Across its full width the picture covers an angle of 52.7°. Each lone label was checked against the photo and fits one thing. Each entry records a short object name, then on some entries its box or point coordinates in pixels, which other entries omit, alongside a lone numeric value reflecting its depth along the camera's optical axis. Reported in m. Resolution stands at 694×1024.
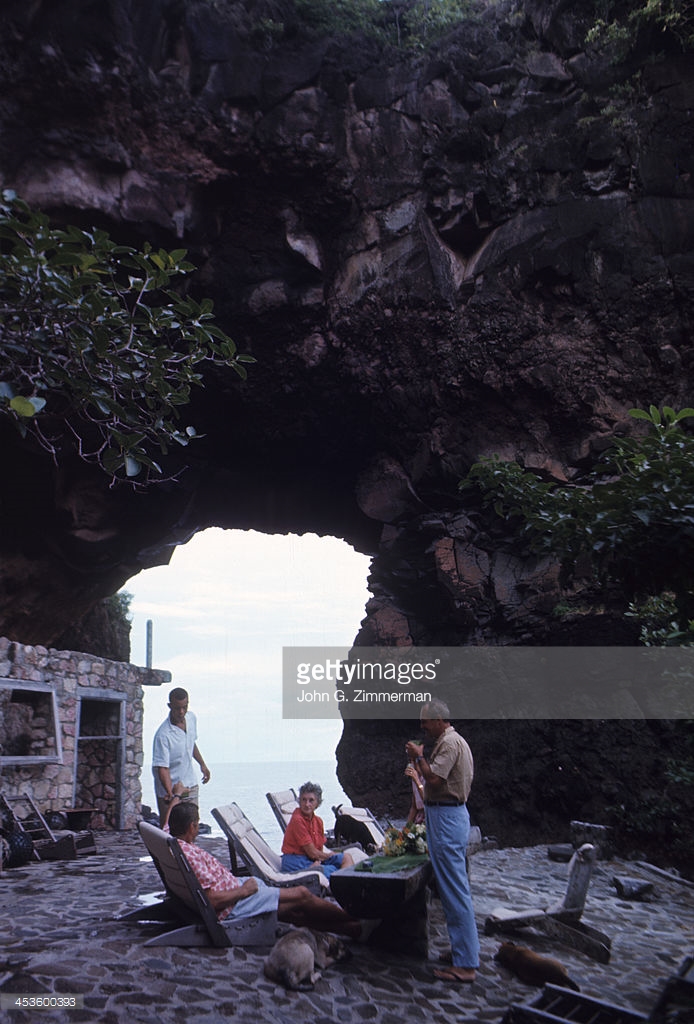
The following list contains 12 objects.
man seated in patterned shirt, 4.61
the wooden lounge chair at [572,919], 5.33
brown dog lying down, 4.47
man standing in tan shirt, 4.48
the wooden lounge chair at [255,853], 5.53
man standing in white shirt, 6.43
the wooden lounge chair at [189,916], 4.37
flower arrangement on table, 5.47
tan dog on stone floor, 4.03
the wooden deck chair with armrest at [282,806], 7.71
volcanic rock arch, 11.62
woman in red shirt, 6.06
